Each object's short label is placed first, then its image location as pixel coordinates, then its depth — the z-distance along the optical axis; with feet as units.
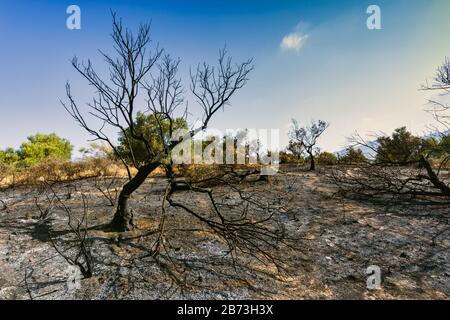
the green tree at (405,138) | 57.74
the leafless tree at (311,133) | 48.92
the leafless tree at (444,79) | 24.40
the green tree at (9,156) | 63.05
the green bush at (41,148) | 66.06
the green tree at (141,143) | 55.26
